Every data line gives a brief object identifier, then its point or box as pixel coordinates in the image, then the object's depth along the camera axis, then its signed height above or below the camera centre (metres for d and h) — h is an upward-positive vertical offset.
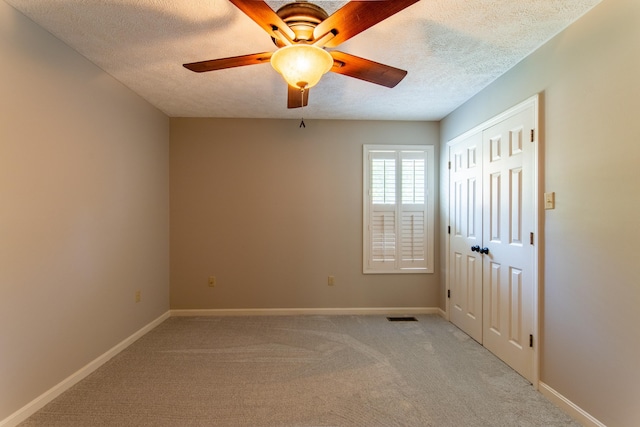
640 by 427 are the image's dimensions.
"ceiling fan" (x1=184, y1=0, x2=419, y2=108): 1.33 +0.88
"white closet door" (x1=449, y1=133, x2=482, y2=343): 3.04 -0.20
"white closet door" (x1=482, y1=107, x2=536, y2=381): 2.34 -0.20
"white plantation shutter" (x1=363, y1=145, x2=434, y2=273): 3.91 +0.08
